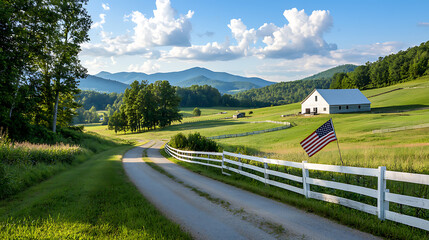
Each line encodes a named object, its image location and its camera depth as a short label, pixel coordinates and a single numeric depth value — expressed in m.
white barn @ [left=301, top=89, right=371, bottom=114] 64.50
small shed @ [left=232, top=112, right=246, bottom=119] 98.88
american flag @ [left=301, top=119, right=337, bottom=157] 11.05
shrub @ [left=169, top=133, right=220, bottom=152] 23.98
